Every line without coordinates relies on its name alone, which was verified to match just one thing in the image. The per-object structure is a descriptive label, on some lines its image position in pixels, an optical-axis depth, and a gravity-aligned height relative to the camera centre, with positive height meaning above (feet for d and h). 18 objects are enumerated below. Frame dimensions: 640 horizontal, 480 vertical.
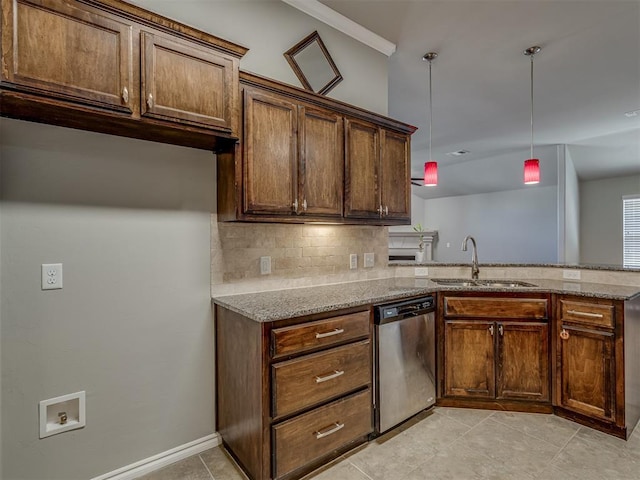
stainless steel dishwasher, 6.97 -2.70
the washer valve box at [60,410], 5.22 -2.74
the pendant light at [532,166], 9.90 +2.09
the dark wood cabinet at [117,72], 4.25 +2.44
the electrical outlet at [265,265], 7.65 -0.60
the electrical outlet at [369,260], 9.73 -0.63
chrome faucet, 9.96 -0.94
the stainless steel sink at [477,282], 9.23 -1.27
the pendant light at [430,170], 10.17 +2.08
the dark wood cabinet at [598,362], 7.02 -2.76
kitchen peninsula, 5.61 -2.40
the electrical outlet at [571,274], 9.23 -1.04
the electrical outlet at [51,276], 5.22 -0.55
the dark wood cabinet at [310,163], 6.48 +1.68
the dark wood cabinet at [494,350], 8.01 -2.74
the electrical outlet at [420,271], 10.51 -1.05
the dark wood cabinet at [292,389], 5.48 -2.68
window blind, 22.94 +0.47
